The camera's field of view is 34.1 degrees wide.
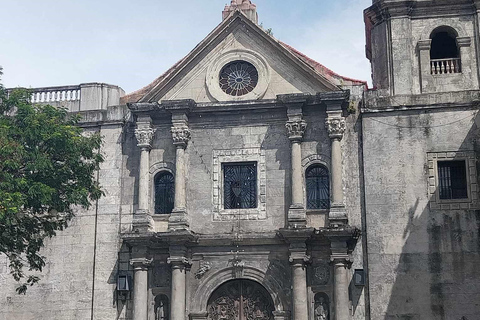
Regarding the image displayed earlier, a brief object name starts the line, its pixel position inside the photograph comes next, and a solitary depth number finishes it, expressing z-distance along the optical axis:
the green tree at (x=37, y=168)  19.45
